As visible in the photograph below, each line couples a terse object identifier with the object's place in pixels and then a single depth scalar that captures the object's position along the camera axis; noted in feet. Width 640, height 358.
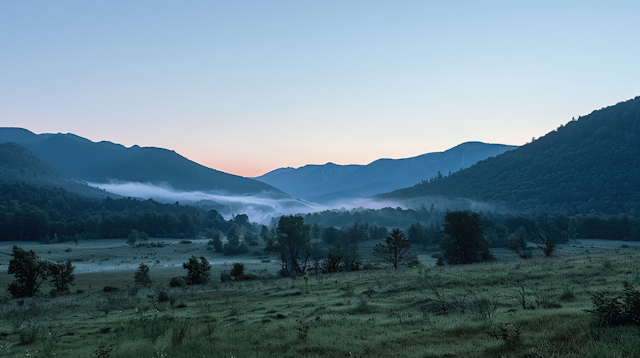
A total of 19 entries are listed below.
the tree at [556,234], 363.66
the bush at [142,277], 156.75
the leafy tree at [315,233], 516.32
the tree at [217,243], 423.64
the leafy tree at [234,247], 406.13
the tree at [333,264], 175.29
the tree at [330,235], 448.65
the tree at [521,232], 389.29
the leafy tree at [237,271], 158.76
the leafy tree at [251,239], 452.51
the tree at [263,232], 547.74
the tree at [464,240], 194.44
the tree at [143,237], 491.06
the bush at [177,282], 139.95
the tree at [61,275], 134.10
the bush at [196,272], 156.46
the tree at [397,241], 168.86
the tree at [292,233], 250.37
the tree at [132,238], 448.29
